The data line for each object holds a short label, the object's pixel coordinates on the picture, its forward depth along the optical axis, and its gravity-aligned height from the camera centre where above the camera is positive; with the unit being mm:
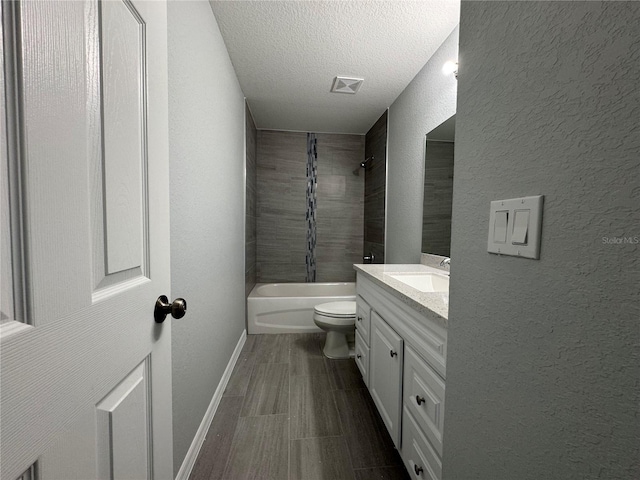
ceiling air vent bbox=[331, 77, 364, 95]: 2270 +1179
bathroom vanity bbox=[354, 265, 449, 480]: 931 -560
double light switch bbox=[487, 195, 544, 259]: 460 +4
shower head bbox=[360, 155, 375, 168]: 3347 +794
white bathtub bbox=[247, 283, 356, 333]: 2941 -940
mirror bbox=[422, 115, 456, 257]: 1852 +265
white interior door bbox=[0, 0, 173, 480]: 324 -29
